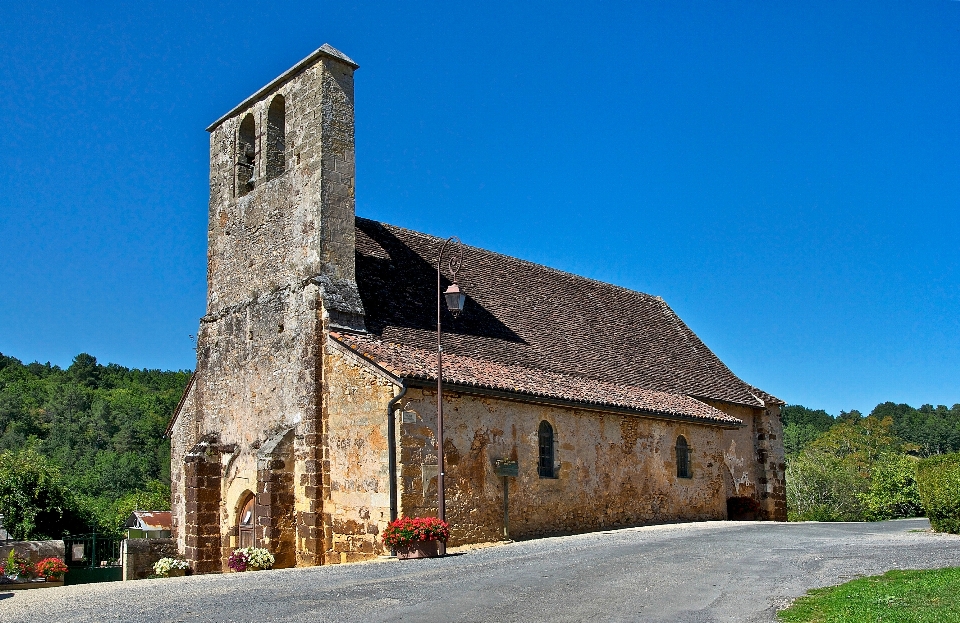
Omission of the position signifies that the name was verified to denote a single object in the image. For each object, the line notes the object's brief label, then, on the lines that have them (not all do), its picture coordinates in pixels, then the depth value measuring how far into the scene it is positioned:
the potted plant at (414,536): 15.27
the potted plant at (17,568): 13.57
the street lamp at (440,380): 16.22
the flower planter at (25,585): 13.35
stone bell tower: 19.47
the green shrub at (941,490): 16.89
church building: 17.67
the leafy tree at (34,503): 31.48
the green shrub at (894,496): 30.61
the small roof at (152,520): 36.97
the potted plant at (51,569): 14.02
